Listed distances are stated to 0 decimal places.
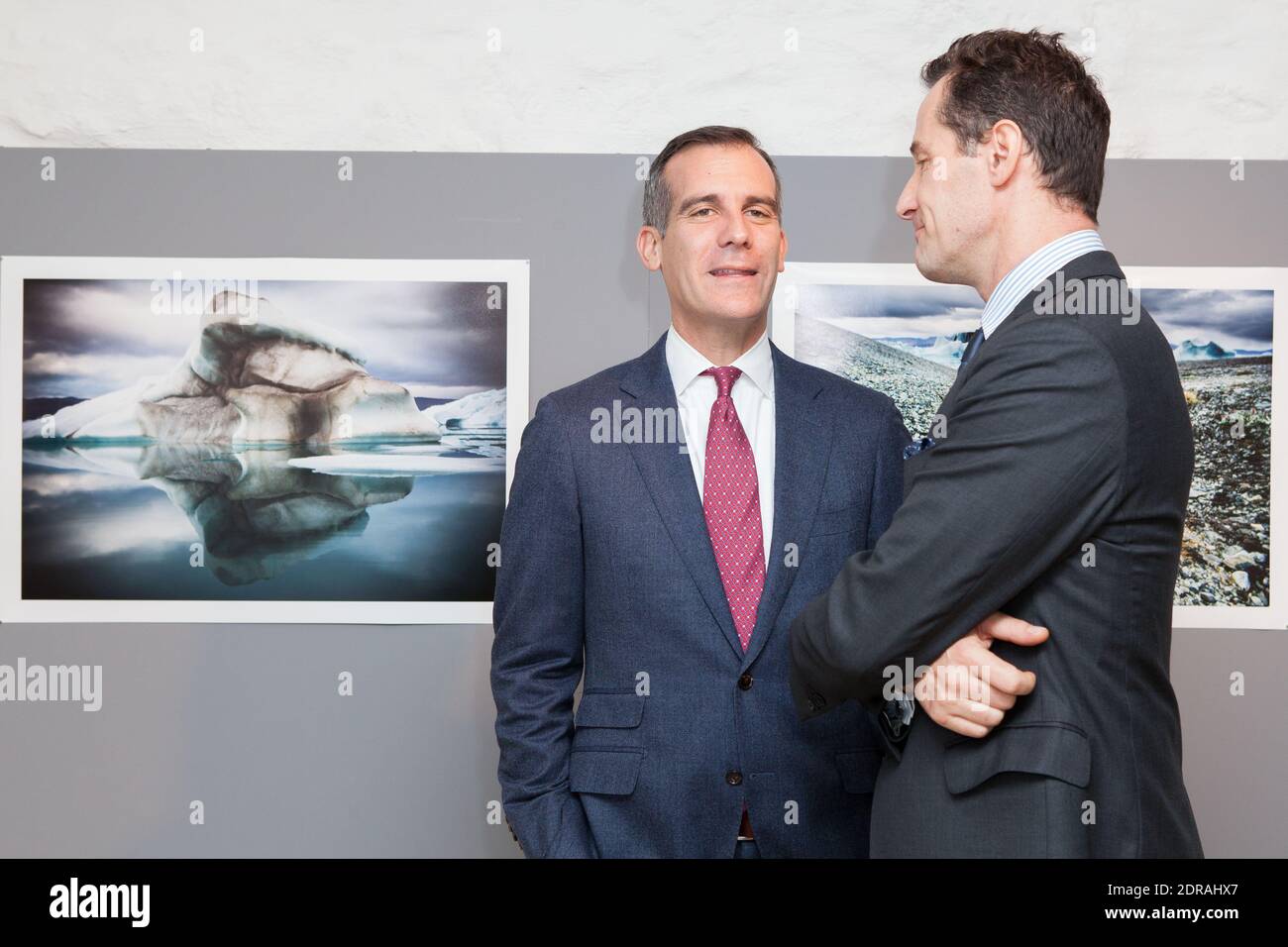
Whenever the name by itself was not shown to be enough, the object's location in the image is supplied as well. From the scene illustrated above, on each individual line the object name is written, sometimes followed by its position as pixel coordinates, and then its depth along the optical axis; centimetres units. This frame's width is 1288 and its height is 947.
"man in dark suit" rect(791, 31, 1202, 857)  134
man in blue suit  183
